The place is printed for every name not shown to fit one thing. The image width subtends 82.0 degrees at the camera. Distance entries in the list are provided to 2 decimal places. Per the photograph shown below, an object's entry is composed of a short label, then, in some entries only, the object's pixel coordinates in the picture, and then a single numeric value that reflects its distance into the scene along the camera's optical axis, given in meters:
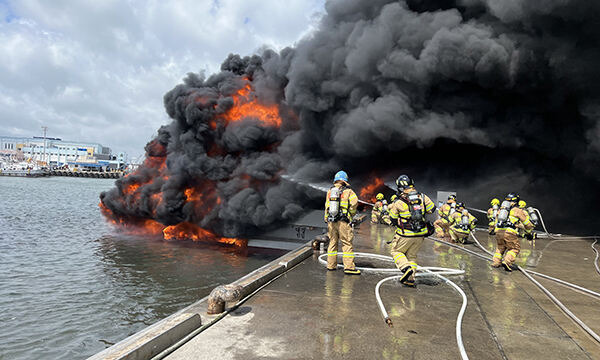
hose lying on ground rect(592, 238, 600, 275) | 8.60
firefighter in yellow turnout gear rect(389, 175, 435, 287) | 6.11
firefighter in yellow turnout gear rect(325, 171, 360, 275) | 6.57
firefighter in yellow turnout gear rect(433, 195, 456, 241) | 12.70
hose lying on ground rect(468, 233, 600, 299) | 6.00
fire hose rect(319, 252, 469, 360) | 3.69
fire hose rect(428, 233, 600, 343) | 4.30
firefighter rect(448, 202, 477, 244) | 11.61
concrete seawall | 3.05
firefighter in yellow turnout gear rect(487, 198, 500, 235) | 12.22
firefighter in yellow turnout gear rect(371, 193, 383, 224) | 18.22
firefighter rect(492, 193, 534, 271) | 7.67
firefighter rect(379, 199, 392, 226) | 17.01
